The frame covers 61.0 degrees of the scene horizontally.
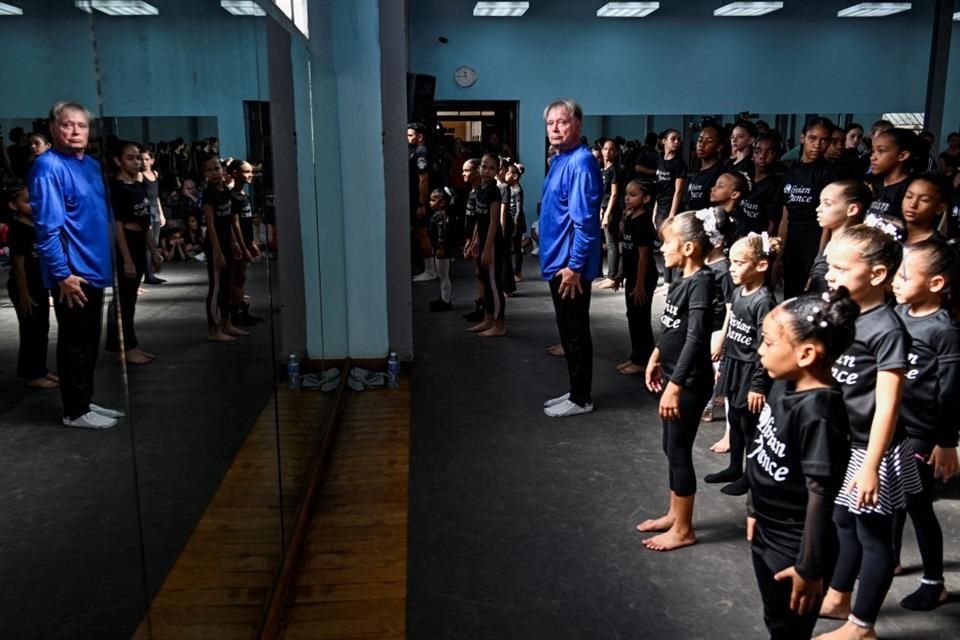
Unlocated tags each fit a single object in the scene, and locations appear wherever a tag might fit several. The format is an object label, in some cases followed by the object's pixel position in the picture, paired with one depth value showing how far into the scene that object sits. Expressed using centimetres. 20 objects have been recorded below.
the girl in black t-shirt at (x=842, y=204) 390
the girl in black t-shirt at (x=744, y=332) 355
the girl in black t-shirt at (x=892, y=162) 455
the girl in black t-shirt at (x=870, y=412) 245
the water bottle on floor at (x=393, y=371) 539
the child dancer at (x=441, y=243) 768
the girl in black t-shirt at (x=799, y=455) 198
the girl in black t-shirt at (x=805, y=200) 545
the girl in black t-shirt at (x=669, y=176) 805
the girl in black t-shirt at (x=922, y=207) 377
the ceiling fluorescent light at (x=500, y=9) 1155
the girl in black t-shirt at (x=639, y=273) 563
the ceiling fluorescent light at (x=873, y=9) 1209
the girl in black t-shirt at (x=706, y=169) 611
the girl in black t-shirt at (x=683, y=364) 311
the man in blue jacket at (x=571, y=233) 445
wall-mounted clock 1245
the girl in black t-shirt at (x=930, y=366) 286
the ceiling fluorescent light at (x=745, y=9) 1187
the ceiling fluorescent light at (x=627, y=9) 1168
